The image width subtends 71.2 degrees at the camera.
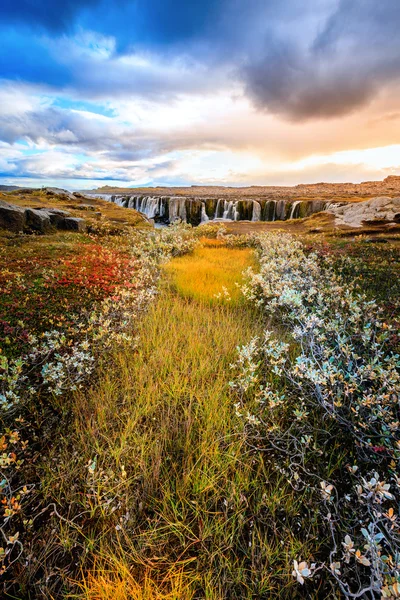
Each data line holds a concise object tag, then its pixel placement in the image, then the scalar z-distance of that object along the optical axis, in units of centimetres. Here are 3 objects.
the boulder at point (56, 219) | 1392
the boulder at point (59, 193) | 2805
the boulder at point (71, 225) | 1410
